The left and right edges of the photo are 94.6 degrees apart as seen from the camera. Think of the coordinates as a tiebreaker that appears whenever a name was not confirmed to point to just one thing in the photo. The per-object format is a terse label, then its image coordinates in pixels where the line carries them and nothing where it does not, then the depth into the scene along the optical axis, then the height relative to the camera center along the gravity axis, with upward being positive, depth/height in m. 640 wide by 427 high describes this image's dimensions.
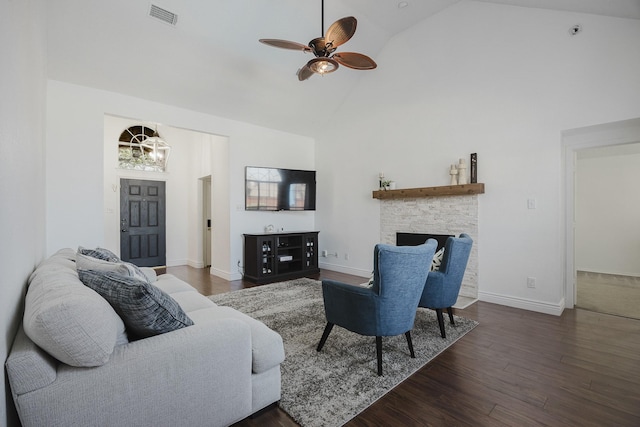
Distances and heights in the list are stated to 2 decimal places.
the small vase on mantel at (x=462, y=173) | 4.09 +0.54
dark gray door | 6.04 -0.21
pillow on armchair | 2.98 -0.50
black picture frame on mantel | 4.01 +0.60
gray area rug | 1.76 -1.15
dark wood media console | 4.96 -0.79
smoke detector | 3.23 +2.00
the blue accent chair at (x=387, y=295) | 2.03 -0.60
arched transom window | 6.06 +1.33
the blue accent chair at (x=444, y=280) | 2.70 -0.63
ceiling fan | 2.61 +1.59
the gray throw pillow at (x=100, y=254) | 2.35 -0.35
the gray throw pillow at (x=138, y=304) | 1.31 -0.42
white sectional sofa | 1.05 -0.64
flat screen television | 5.31 +0.43
